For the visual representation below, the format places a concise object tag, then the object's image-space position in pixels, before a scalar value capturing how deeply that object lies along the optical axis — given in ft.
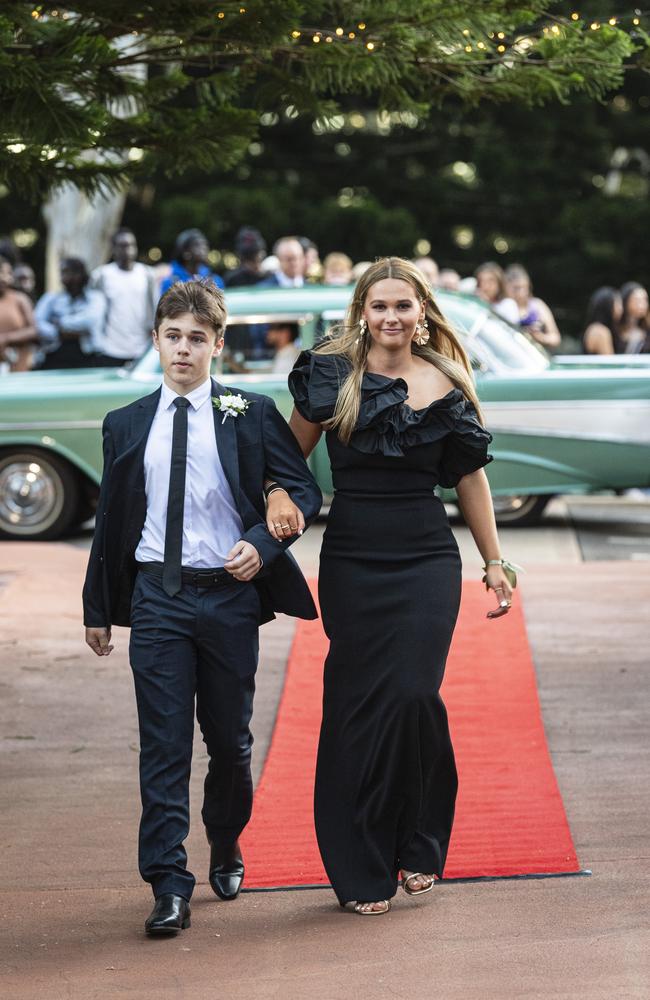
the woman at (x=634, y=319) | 49.80
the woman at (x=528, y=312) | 50.31
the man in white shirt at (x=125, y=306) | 48.55
